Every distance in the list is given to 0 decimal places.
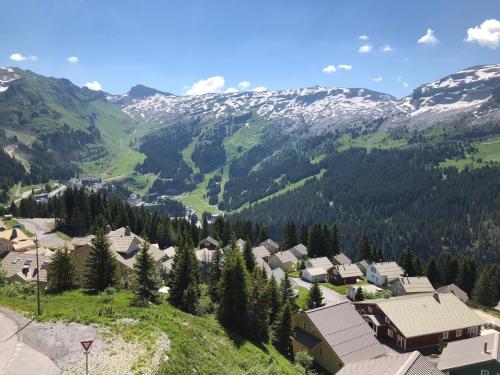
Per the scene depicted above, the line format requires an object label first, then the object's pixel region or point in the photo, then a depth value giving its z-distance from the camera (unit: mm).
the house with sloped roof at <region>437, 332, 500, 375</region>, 44375
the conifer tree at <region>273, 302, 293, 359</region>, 49844
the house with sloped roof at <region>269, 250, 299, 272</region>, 114250
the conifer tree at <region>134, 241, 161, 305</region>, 45625
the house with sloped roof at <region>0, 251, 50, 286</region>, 72188
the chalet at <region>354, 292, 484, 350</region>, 60625
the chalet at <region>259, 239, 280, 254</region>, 134625
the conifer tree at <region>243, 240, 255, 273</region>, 71625
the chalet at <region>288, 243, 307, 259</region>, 124875
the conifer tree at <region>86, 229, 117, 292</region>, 47969
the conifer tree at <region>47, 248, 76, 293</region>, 46062
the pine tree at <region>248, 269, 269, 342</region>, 46750
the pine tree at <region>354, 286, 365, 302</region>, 82375
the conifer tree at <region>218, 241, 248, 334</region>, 46219
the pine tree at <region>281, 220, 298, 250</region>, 136000
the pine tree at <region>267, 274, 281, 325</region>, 54719
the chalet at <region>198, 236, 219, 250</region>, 124000
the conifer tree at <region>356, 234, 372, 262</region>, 127188
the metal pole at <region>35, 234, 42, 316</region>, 32969
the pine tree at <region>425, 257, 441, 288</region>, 109625
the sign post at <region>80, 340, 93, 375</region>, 22020
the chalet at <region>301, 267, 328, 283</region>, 102744
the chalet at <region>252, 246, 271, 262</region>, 118938
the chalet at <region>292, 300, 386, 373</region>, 49406
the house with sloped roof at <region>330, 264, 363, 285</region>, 102938
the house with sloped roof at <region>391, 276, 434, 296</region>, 89188
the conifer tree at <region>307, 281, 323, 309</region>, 70062
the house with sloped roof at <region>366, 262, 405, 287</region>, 101875
